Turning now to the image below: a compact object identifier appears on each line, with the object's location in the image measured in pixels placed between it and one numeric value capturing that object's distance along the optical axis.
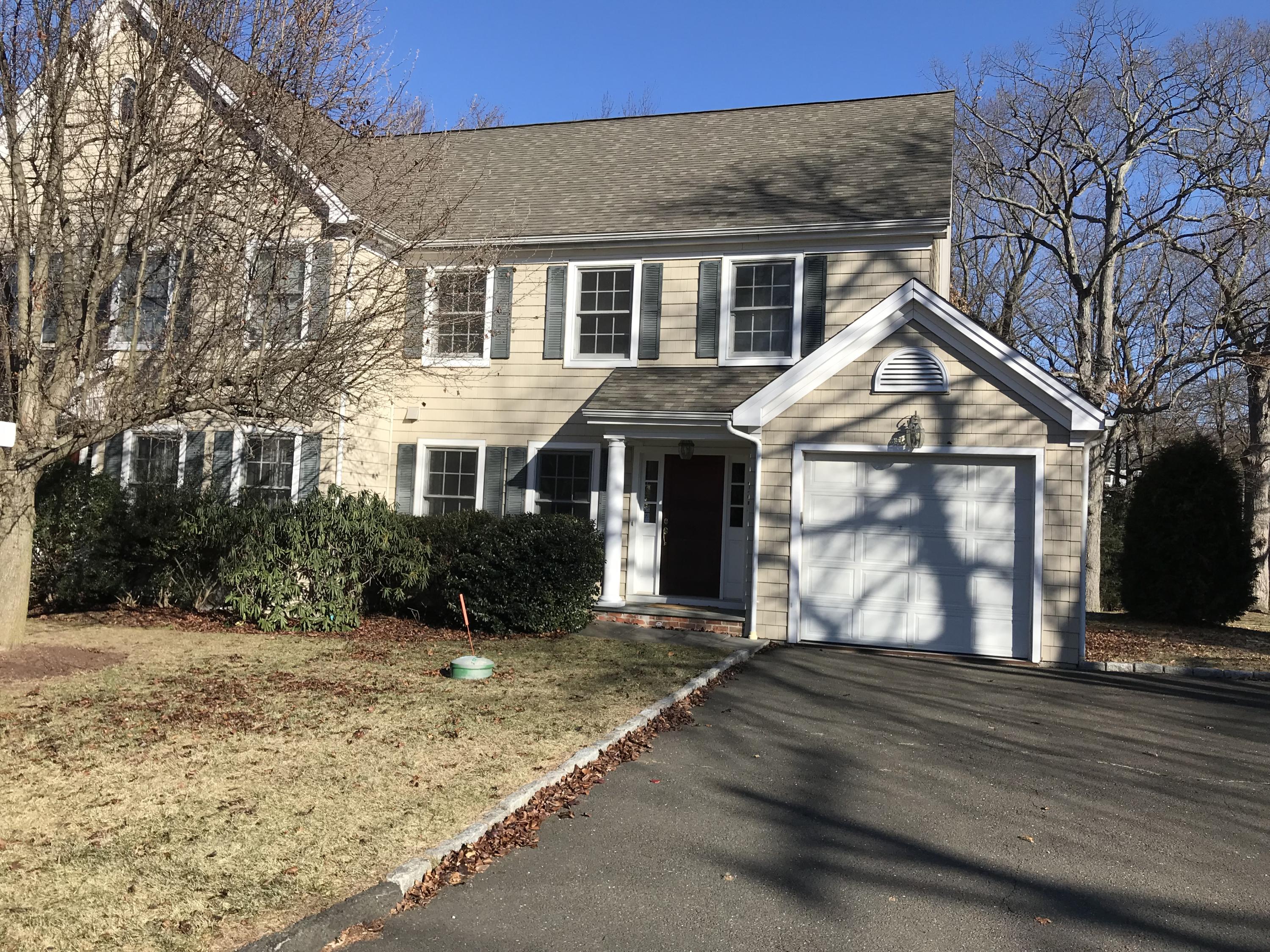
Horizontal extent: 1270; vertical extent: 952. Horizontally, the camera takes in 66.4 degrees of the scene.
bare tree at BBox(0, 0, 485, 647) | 8.96
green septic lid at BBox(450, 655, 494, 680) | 8.94
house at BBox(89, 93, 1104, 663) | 11.27
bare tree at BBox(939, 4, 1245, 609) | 19.39
